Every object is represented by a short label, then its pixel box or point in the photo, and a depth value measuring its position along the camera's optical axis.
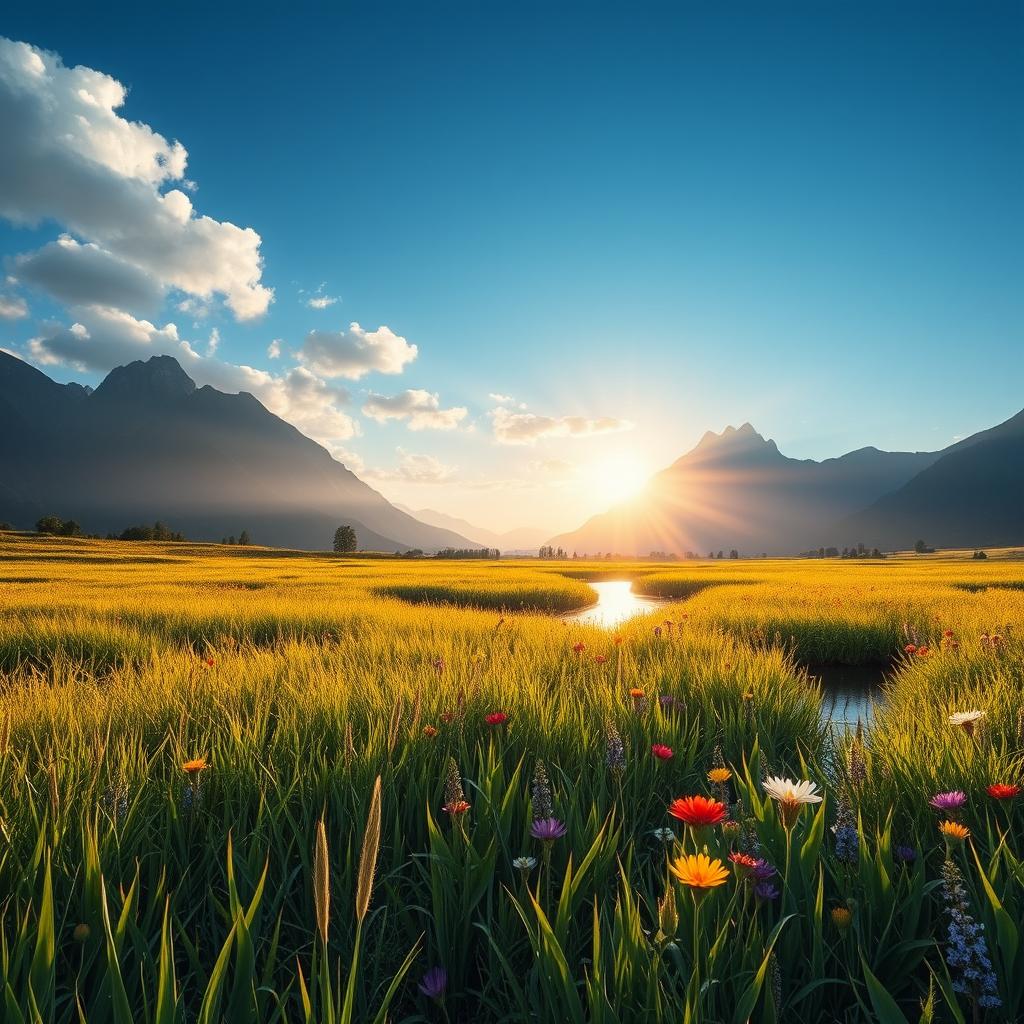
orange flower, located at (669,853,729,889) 1.32
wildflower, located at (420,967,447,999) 1.73
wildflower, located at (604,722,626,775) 2.81
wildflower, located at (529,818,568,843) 1.88
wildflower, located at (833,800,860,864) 2.19
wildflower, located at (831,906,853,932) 1.69
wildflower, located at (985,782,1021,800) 1.93
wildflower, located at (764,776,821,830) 1.69
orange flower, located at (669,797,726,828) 1.59
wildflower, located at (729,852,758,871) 1.62
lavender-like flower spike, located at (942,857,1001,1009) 1.50
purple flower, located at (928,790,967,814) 1.99
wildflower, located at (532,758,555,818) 2.29
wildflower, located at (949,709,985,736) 2.52
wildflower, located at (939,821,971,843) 1.77
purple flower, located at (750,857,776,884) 1.73
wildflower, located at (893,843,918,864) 2.21
